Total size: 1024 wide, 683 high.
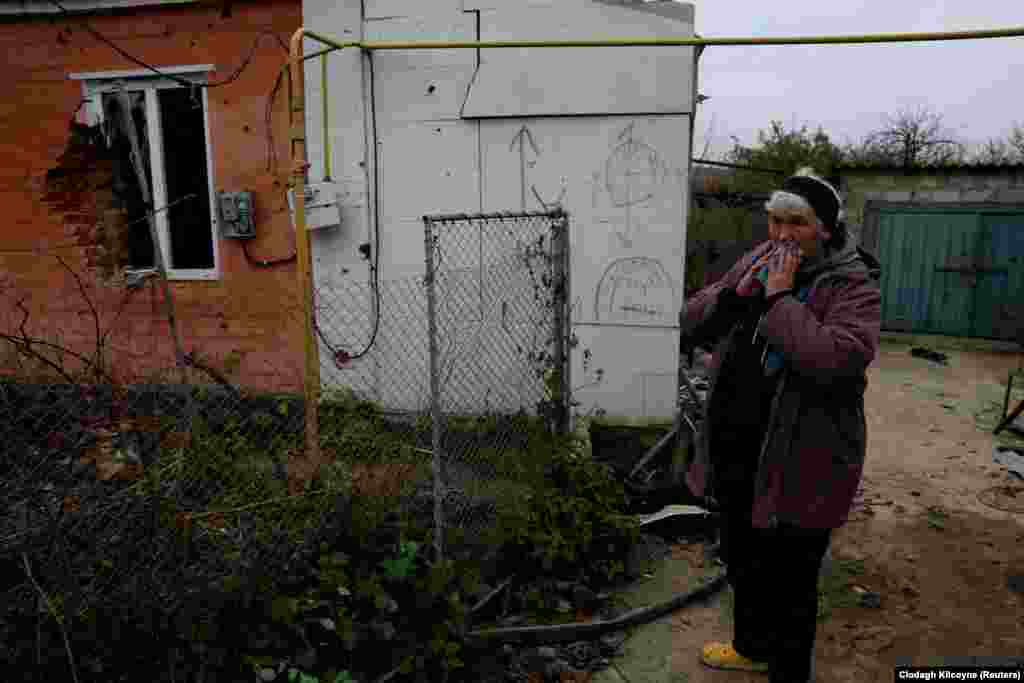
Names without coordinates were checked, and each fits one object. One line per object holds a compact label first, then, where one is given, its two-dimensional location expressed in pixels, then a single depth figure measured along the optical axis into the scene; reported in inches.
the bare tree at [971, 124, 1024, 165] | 646.5
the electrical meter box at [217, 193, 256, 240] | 207.3
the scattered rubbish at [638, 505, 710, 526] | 159.3
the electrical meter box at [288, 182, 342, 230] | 191.6
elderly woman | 90.8
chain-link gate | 148.3
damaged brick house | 206.7
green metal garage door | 406.3
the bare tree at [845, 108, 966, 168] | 671.8
